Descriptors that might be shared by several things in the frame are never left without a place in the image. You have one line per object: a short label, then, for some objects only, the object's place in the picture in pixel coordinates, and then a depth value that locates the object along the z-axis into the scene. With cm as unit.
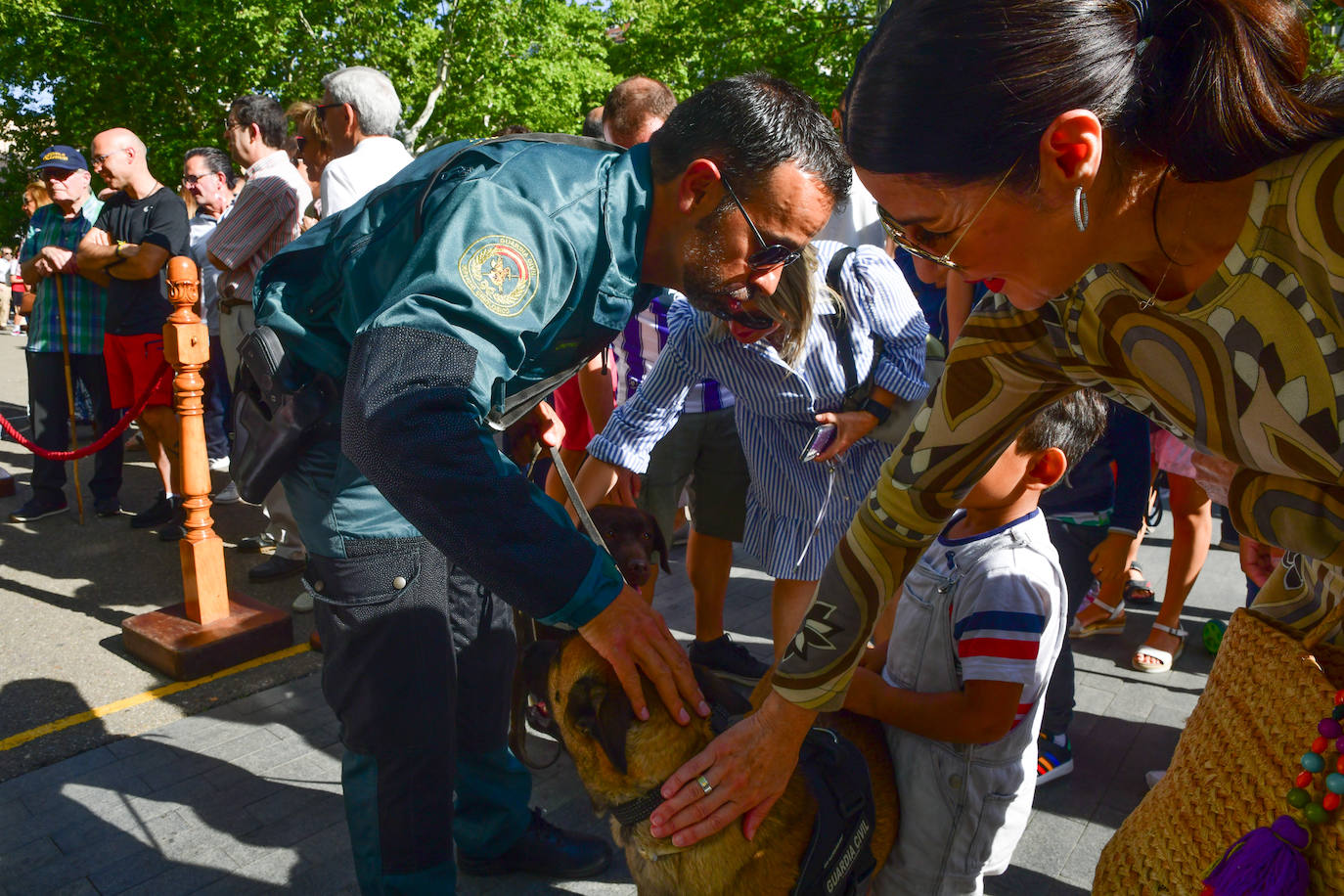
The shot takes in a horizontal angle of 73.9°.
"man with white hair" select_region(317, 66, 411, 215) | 416
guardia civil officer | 160
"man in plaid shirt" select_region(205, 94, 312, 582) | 475
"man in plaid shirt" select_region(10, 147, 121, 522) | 615
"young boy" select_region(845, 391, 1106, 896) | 203
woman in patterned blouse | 109
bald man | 591
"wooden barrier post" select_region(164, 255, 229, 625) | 423
